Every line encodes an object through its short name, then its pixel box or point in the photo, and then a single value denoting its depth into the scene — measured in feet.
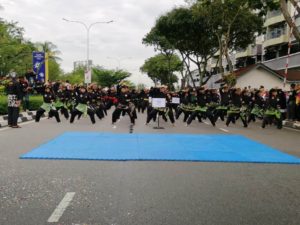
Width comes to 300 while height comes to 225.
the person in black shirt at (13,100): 31.61
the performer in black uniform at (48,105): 37.02
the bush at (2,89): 47.01
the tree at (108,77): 149.95
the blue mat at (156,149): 18.60
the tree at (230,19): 59.31
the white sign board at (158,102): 35.62
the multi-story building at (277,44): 82.81
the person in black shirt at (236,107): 38.14
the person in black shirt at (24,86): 33.37
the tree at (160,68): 163.77
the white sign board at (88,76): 86.95
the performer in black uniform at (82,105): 37.46
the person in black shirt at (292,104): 39.63
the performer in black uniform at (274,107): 36.12
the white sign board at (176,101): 50.51
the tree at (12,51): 101.71
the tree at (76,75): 208.14
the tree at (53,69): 176.21
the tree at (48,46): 159.87
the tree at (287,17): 36.80
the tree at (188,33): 76.28
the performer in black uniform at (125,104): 36.96
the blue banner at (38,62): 59.65
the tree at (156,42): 107.11
